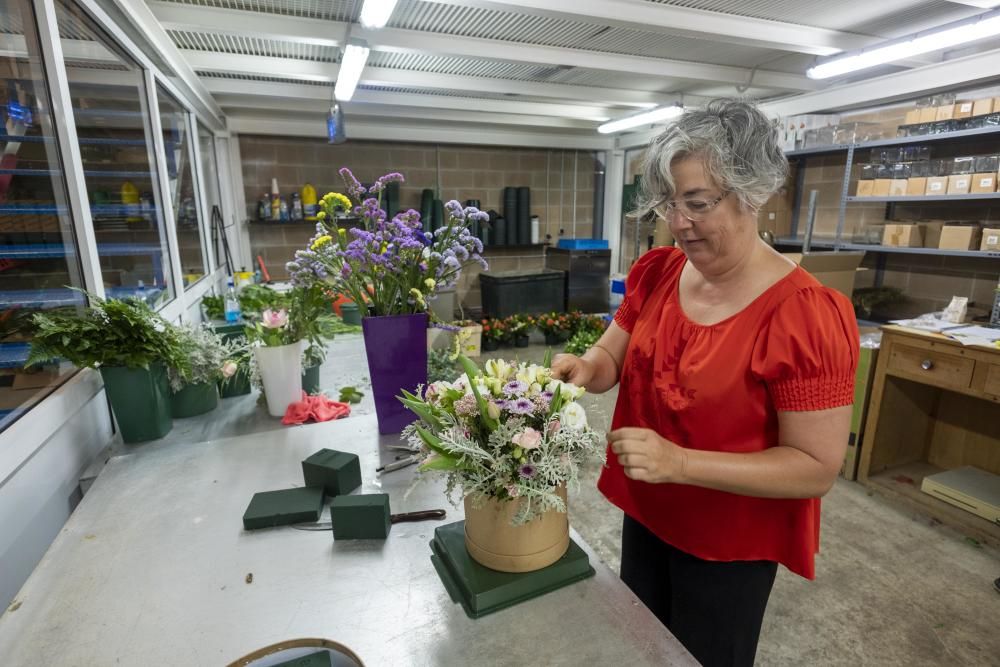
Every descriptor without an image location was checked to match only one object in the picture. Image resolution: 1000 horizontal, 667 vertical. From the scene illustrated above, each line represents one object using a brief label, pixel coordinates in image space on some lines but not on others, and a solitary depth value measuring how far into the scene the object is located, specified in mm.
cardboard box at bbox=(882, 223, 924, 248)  3666
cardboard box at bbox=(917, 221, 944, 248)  3605
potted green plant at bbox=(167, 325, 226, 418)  1611
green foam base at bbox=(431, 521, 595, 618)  829
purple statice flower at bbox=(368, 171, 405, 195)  1305
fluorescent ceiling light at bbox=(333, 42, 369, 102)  2946
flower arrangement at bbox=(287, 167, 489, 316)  1340
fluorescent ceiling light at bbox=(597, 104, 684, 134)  4674
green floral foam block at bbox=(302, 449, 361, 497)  1138
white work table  761
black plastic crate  6152
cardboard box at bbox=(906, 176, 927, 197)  3497
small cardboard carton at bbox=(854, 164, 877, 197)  3836
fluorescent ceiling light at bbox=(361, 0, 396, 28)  2250
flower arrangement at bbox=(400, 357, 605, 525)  778
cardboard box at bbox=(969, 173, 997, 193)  3133
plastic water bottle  3062
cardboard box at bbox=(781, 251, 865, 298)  3346
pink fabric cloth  1652
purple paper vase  1391
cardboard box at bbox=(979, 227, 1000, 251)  3137
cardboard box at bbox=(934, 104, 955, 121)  3316
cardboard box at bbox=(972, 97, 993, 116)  3146
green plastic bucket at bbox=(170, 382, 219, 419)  1643
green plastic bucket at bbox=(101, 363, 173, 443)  1399
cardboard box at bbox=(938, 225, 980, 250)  3305
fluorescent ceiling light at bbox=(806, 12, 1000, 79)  2602
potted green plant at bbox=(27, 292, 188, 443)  1260
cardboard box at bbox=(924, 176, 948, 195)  3371
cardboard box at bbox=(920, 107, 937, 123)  3402
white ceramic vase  1632
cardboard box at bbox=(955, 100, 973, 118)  3238
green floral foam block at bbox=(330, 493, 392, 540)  995
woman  893
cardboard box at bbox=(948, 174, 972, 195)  3246
